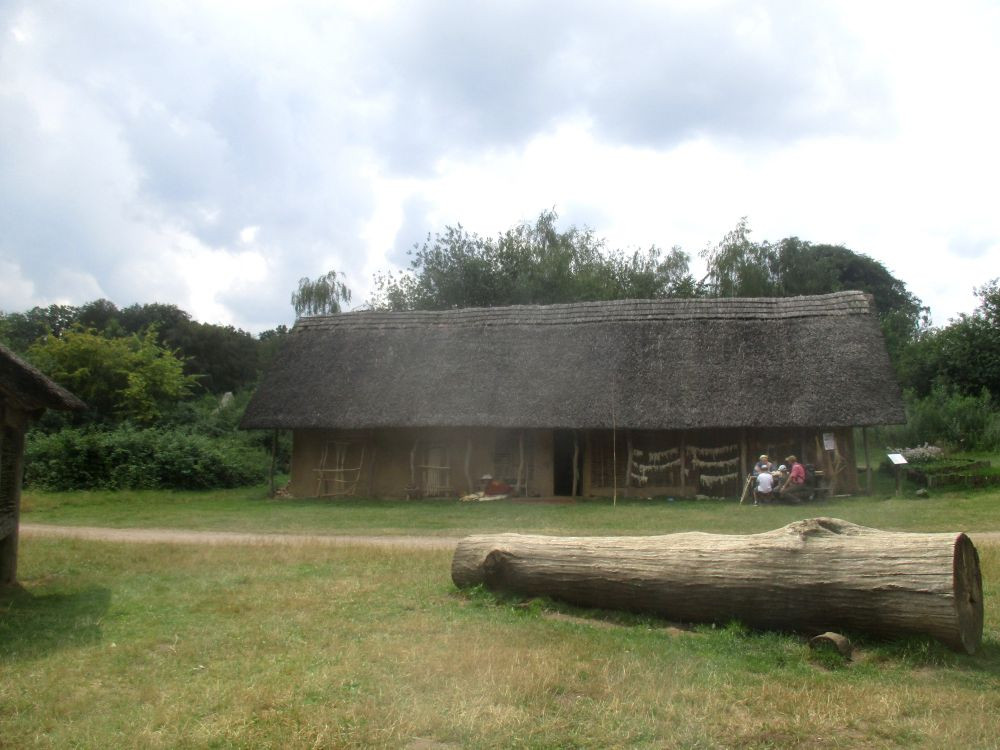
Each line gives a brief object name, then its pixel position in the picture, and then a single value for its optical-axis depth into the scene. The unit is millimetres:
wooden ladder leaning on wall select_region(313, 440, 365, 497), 23469
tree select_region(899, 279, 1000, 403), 33438
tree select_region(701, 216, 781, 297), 39250
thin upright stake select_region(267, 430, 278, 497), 23250
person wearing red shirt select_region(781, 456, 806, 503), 19562
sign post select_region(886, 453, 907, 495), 19291
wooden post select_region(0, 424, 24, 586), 9938
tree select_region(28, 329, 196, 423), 31297
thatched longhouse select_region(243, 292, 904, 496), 21281
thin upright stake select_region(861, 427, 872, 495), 20891
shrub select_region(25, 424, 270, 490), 24906
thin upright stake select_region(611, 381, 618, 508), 20814
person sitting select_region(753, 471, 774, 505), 19406
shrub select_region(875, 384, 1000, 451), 28172
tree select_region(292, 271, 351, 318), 42562
